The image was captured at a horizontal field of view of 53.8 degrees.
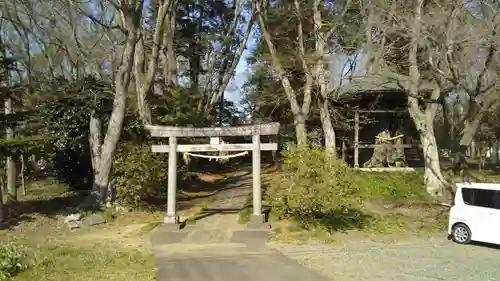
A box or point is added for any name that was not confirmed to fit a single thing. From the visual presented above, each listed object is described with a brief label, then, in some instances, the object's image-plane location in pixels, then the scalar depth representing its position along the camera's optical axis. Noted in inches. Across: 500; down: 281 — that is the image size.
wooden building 924.6
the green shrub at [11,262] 348.5
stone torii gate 598.2
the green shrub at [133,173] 667.4
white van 491.8
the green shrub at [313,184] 542.9
